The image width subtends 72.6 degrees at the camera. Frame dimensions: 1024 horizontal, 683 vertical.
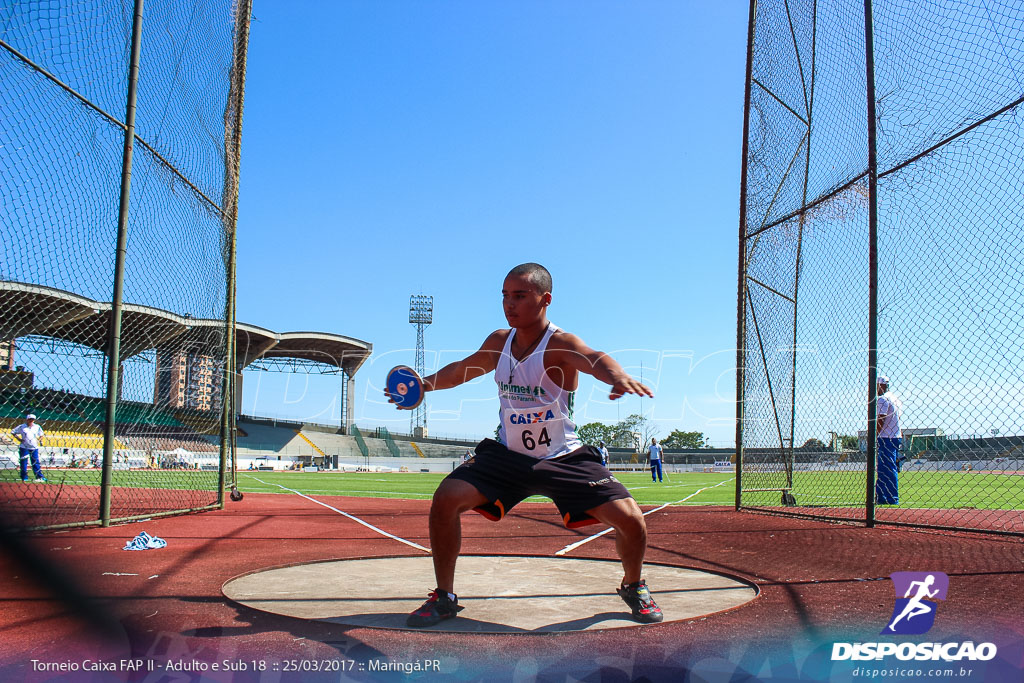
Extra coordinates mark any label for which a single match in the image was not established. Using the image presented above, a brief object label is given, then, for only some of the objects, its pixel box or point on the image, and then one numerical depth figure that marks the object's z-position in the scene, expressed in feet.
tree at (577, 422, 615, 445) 261.03
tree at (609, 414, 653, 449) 216.58
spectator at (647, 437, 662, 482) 75.02
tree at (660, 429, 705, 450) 232.32
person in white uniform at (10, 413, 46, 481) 50.34
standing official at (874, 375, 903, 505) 28.55
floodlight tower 226.38
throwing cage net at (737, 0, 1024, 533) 27.30
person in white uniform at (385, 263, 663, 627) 12.08
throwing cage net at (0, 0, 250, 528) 21.35
